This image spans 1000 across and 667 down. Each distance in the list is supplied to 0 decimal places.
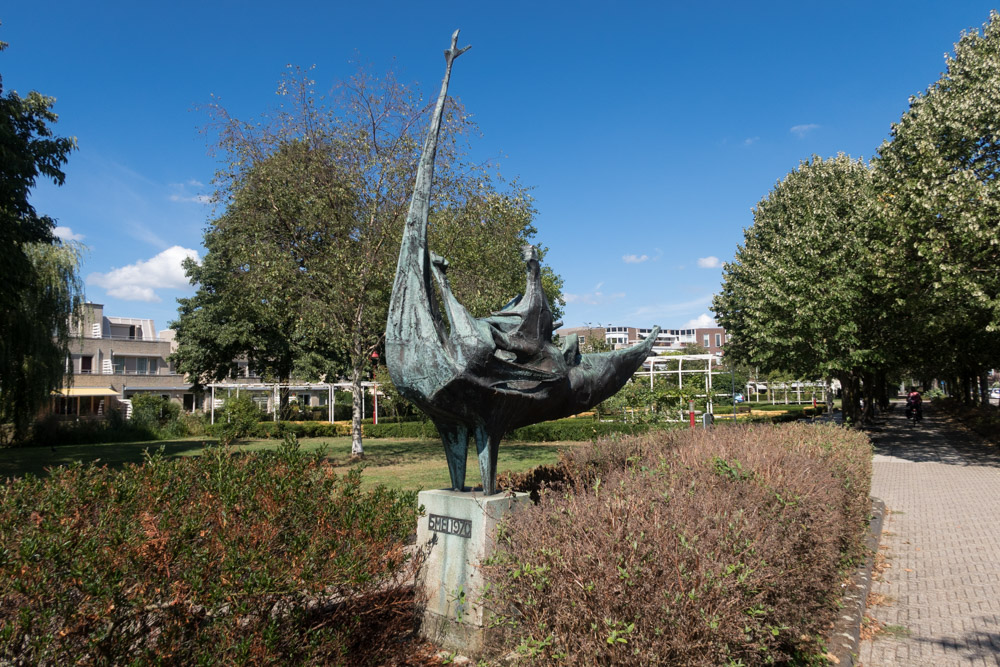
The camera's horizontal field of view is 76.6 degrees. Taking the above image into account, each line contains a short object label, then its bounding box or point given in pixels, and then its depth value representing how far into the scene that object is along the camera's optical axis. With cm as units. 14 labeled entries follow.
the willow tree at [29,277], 1534
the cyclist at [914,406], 3056
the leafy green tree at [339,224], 1873
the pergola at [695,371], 2484
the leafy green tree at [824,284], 2077
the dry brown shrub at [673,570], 358
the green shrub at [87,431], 2862
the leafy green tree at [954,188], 1564
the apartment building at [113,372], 4441
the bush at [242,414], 2752
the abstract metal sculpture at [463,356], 554
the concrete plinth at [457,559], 509
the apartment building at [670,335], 12098
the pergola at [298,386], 3369
